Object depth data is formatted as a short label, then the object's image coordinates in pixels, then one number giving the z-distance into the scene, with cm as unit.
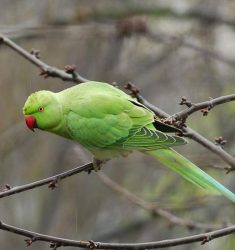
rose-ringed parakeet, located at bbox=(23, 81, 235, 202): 732
